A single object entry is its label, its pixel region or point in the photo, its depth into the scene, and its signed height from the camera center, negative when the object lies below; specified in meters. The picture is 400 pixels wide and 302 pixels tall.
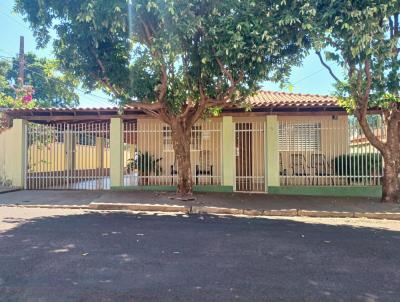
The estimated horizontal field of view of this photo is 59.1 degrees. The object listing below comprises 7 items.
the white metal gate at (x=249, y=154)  12.60 +0.34
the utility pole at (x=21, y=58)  19.88 +6.23
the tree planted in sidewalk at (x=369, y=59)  6.86 +2.33
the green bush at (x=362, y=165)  11.52 -0.10
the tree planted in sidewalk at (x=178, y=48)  7.32 +2.67
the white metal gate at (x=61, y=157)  12.67 +0.31
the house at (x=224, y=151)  11.73 +0.46
